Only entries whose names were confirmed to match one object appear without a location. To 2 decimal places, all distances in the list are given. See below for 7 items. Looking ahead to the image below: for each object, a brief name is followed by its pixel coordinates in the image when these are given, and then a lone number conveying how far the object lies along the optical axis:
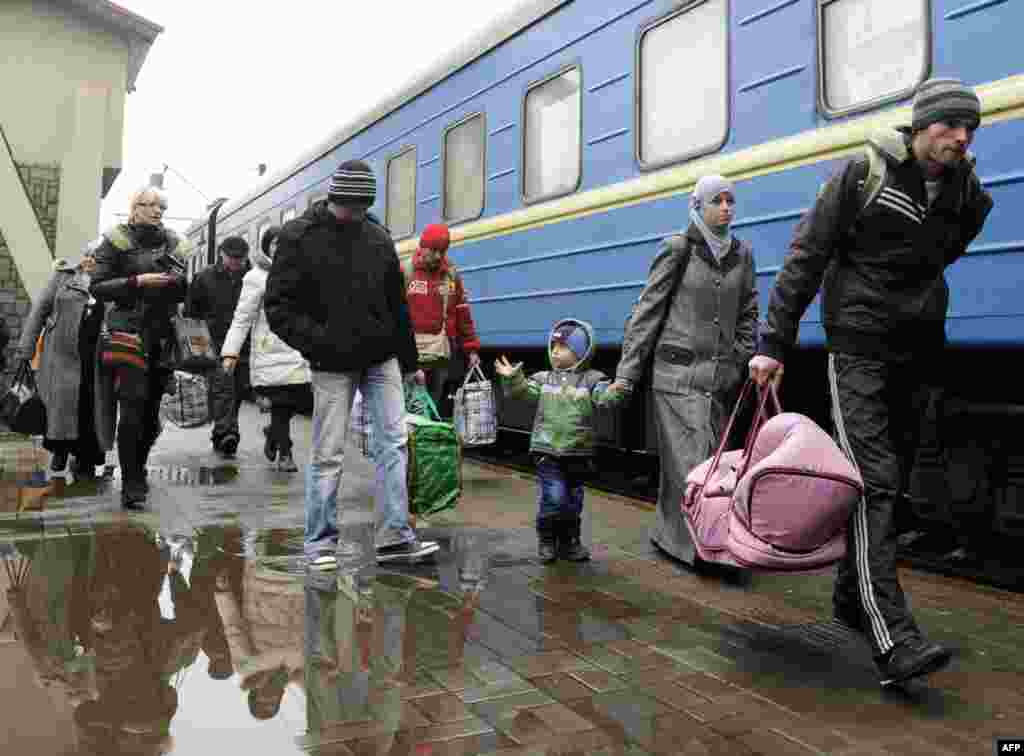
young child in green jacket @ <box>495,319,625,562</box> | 4.49
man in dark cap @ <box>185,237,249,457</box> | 8.29
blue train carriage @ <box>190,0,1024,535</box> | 4.28
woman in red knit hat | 5.96
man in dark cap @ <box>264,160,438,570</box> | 4.29
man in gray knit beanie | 3.00
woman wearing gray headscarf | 4.49
